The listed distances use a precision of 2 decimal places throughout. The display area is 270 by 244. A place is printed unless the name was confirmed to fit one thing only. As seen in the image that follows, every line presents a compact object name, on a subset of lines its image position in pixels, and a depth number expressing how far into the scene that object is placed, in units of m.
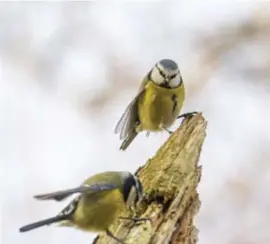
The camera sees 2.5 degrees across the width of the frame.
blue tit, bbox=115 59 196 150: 5.15
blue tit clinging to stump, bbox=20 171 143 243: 5.10
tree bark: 5.10
